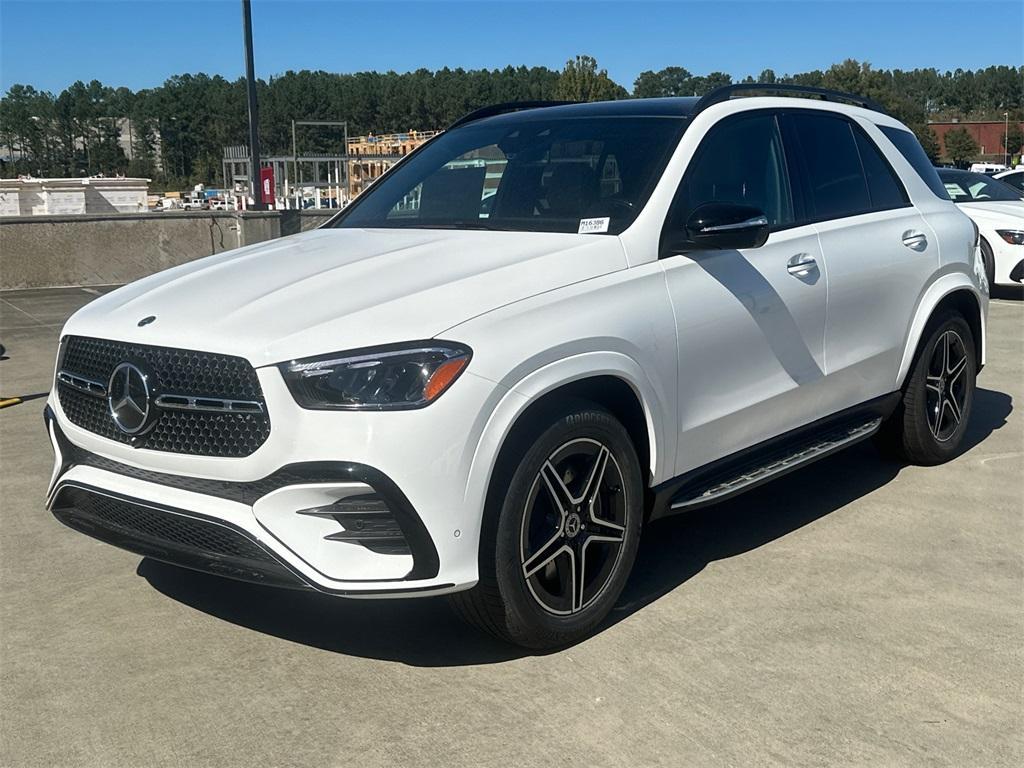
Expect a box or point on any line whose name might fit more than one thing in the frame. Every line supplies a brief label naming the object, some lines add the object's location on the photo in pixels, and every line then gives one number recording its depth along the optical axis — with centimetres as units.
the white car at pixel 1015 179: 1792
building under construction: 7236
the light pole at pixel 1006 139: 13975
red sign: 2834
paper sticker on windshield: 407
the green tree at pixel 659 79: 12886
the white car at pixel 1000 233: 1344
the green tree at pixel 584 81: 12381
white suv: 325
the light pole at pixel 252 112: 1770
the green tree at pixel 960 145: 13600
